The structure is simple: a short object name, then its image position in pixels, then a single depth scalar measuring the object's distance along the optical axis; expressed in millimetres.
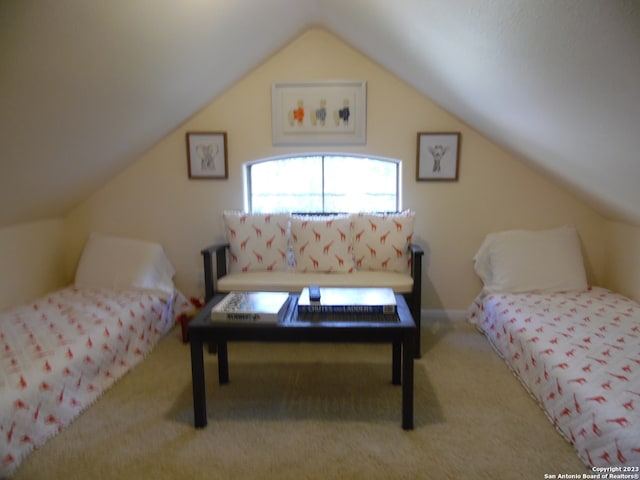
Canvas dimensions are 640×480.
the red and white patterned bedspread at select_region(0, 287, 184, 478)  1575
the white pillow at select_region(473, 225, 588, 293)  2689
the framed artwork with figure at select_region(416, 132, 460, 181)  2941
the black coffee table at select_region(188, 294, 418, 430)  1713
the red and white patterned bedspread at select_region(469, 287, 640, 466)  1413
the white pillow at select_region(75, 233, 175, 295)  2832
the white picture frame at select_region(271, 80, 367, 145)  2961
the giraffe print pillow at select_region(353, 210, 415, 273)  2709
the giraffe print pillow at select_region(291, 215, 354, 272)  2682
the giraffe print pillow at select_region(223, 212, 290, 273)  2770
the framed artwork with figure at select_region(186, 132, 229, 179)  3045
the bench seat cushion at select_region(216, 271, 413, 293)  2449
